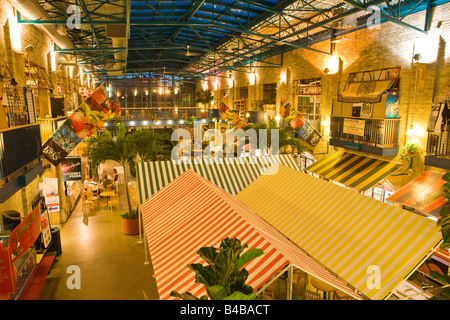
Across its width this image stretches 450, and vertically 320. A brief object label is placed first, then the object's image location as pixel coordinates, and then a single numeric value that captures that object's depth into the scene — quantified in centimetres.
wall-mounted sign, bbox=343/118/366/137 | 1257
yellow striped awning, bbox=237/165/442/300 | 507
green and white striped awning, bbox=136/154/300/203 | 934
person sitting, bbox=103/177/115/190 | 1618
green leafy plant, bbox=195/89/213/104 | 3422
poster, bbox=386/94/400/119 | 1133
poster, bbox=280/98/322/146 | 1448
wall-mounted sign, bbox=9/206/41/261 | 609
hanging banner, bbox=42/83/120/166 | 922
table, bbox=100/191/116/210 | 1448
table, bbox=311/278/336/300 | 657
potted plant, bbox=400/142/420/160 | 1070
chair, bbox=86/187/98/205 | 1457
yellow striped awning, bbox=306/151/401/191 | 1169
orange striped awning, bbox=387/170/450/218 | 885
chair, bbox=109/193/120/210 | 1485
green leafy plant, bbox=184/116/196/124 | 2784
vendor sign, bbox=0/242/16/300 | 558
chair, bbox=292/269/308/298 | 734
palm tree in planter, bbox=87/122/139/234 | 1120
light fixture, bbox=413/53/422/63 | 1026
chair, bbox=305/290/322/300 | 681
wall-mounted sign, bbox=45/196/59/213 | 1110
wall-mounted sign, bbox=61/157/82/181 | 1257
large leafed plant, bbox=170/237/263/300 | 294
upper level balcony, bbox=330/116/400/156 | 1144
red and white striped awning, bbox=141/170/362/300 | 410
